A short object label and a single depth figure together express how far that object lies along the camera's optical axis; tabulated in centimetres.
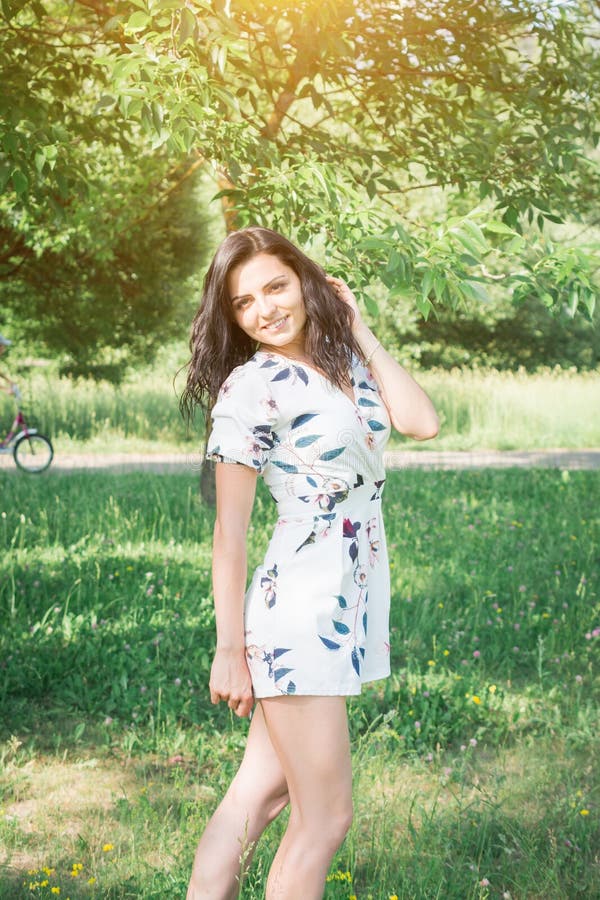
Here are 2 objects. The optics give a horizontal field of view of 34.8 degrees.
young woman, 206
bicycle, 1101
